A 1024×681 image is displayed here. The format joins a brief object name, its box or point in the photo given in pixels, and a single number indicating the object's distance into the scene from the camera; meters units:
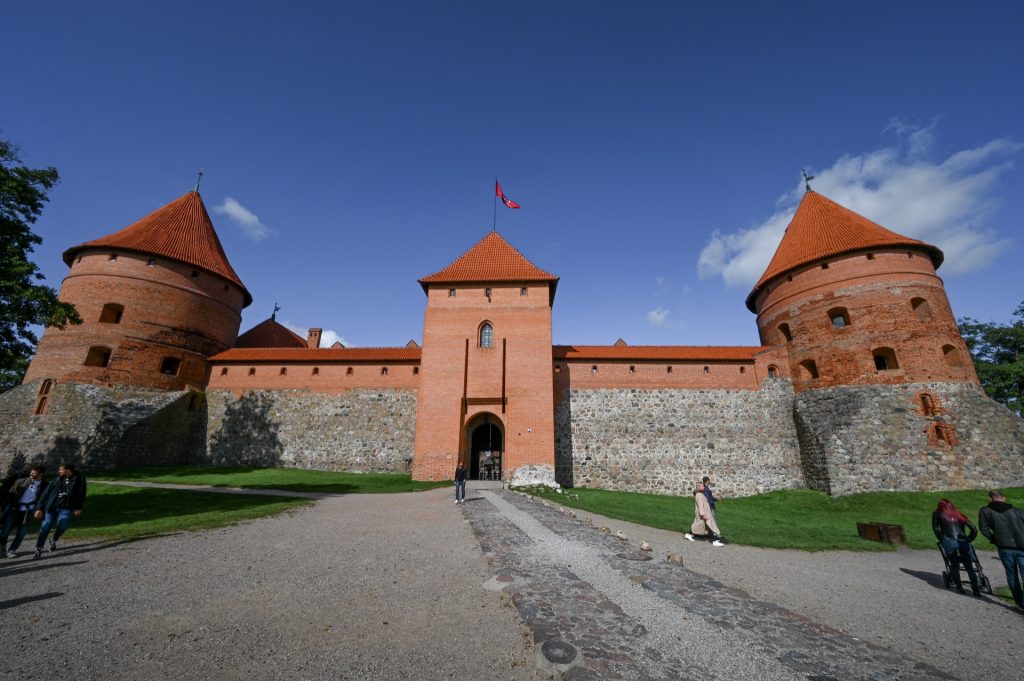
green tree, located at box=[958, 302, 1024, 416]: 23.97
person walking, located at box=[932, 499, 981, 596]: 5.97
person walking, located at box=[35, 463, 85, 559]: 6.43
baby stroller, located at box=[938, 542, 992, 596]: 5.85
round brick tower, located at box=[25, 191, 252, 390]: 18.88
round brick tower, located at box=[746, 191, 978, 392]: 16.84
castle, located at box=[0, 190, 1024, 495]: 16.66
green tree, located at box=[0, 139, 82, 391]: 10.91
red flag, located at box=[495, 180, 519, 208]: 20.66
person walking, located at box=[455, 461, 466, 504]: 11.89
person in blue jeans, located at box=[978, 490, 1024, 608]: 5.38
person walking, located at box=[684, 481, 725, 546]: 8.57
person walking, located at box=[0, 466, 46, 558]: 6.21
